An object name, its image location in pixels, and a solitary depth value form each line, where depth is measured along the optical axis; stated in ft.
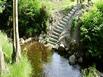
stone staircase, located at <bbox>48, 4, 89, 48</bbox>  29.67
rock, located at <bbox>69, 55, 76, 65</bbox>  25.66
